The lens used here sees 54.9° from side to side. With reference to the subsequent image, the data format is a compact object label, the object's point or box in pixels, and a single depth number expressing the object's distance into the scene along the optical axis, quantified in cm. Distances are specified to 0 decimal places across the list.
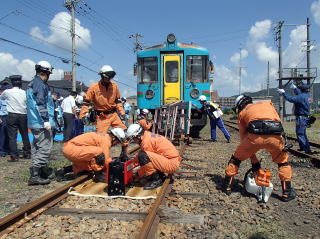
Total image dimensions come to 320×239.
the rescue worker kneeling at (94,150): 489
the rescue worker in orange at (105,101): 622
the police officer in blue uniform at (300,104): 770
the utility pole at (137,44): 4350
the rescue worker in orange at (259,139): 425
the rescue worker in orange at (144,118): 1020
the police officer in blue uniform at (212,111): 1088
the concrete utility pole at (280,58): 2817
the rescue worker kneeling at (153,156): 465
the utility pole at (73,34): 2403
